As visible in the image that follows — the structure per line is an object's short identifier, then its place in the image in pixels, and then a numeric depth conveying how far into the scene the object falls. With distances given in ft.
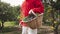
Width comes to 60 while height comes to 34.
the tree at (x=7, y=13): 21.70
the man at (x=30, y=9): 5.31
